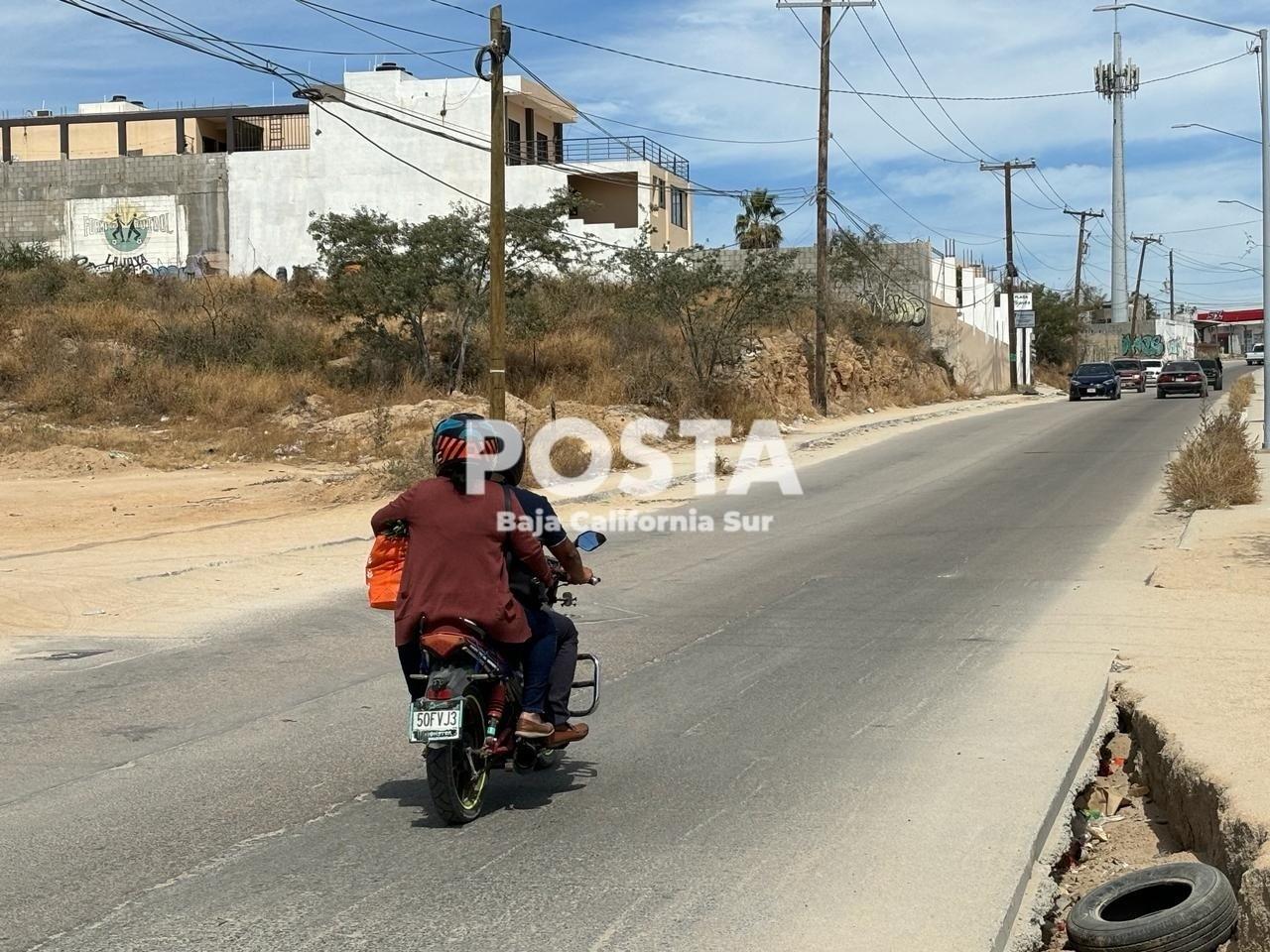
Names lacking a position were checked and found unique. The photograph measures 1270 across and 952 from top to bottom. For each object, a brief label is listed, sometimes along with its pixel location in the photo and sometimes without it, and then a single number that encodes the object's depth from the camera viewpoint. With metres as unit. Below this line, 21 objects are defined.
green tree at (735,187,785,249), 63.00
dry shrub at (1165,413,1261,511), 17.56
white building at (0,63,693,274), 54.84
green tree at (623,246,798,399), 35.66
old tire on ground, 4.74
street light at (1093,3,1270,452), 25.38
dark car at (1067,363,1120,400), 53.69
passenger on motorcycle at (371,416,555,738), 5.89
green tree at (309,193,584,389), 32.47
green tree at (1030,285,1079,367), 78.38
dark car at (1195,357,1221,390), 65.31
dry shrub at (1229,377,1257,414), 40.25
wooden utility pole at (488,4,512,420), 20.95
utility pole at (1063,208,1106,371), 87.56
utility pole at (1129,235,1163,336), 107.50
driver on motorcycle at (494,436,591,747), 6.23
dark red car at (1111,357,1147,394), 68.06
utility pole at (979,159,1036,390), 64.19
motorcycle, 5.64
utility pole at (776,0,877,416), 39.88
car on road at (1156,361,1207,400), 53.22
